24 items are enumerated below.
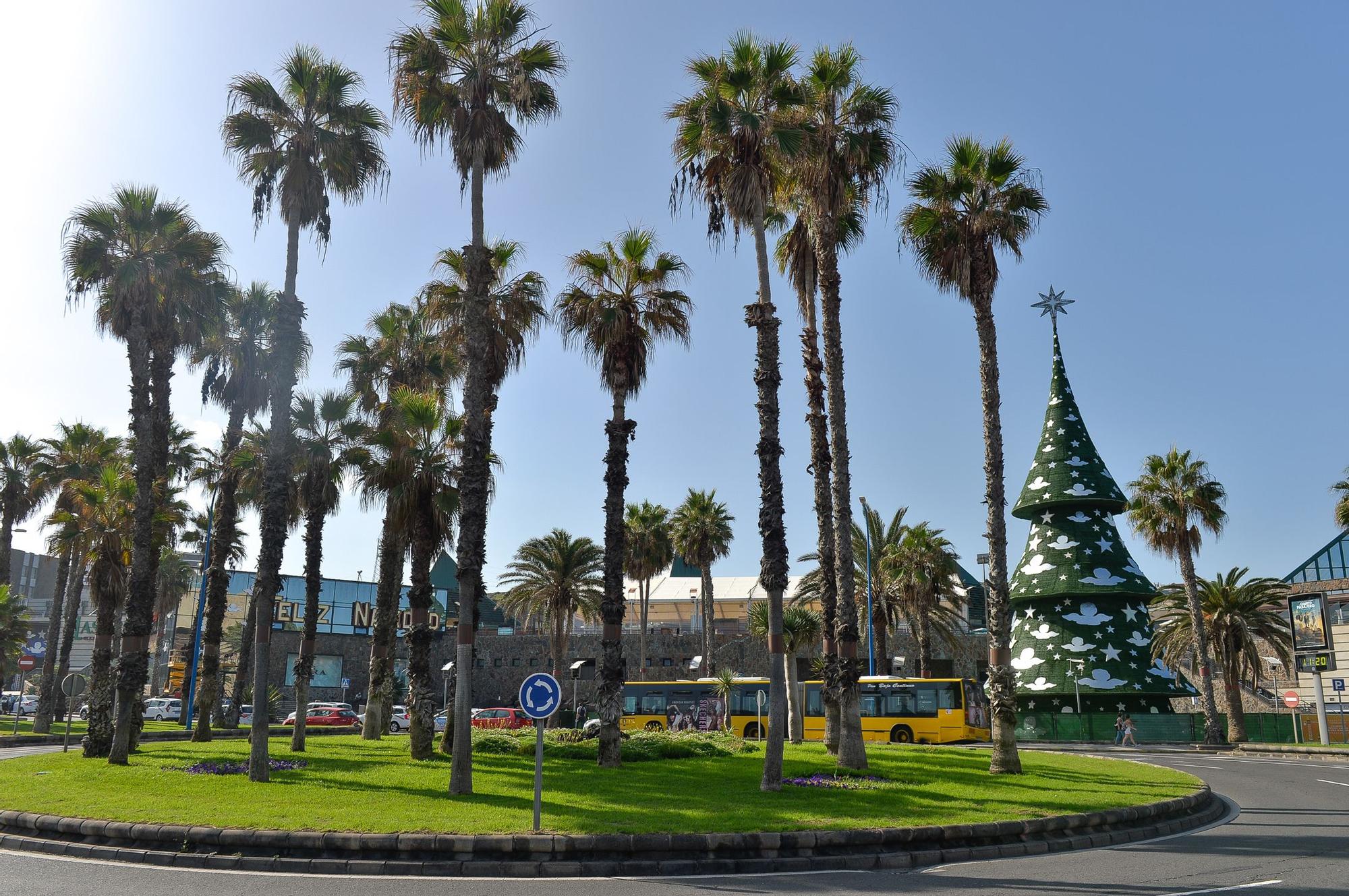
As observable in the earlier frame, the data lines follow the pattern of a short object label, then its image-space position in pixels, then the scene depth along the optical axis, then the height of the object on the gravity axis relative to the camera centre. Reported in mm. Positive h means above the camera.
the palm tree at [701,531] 55438 +7303
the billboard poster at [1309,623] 44031 +1645
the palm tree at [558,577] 49438 +4062
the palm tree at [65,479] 43094 +8078
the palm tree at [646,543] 56188 +6645
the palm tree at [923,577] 47438 +3991
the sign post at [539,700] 13078 -653
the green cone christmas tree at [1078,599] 40375 +2533
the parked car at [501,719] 40281 -3032
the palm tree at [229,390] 30984 +9162
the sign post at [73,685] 26203 -962
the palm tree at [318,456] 30250 +6300
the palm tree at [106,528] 33219 +4716
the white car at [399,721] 48938 -3665
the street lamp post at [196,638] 42250 +621
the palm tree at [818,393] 24109 +6883
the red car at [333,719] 52425 -3752
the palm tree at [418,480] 26109 +4864
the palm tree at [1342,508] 44750 +7177
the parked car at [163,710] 56875 -3561
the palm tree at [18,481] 45719 +8261
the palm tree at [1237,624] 43250 +1631
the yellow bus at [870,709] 40062 -2408
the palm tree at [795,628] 33438 +1150
